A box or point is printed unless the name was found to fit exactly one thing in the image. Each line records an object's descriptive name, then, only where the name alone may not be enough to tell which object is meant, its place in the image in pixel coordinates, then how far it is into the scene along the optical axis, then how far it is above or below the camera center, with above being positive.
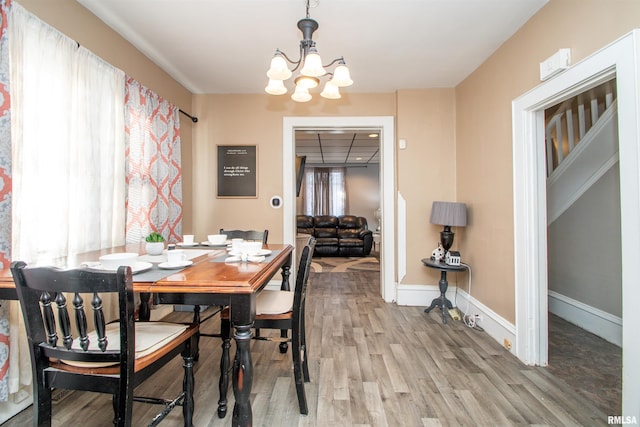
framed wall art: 3.43 +0.58
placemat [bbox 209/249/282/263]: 1.55 -0.22
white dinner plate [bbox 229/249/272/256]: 1.58 -0.20
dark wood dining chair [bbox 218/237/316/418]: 1.49 -0.57
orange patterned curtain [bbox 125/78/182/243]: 2.31 +0.47
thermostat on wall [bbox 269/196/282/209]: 3.43 +0.20
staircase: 2.33 +0.67
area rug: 5.31 -0.94
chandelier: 1.63 +0.89
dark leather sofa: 6.58 -0.37
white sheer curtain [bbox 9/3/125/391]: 1.47 +0.43
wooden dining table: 1.11 -0.29
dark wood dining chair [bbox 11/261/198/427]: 0.93 -0.47
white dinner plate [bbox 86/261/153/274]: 1.22 -0.22
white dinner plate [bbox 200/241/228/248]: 2.09 -0.19
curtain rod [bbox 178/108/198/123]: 3.21 +1.16
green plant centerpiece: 1.67 -0.16
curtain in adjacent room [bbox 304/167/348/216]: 8.24 +0.77
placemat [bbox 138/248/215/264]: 1.54 -0.22
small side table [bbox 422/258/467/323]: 2.80 -0.69
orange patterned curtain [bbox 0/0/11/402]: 1.35 +0.14
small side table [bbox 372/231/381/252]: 7.11 -0.54
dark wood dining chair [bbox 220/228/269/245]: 2.44 -0.15
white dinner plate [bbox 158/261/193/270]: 1.31 -0.22
